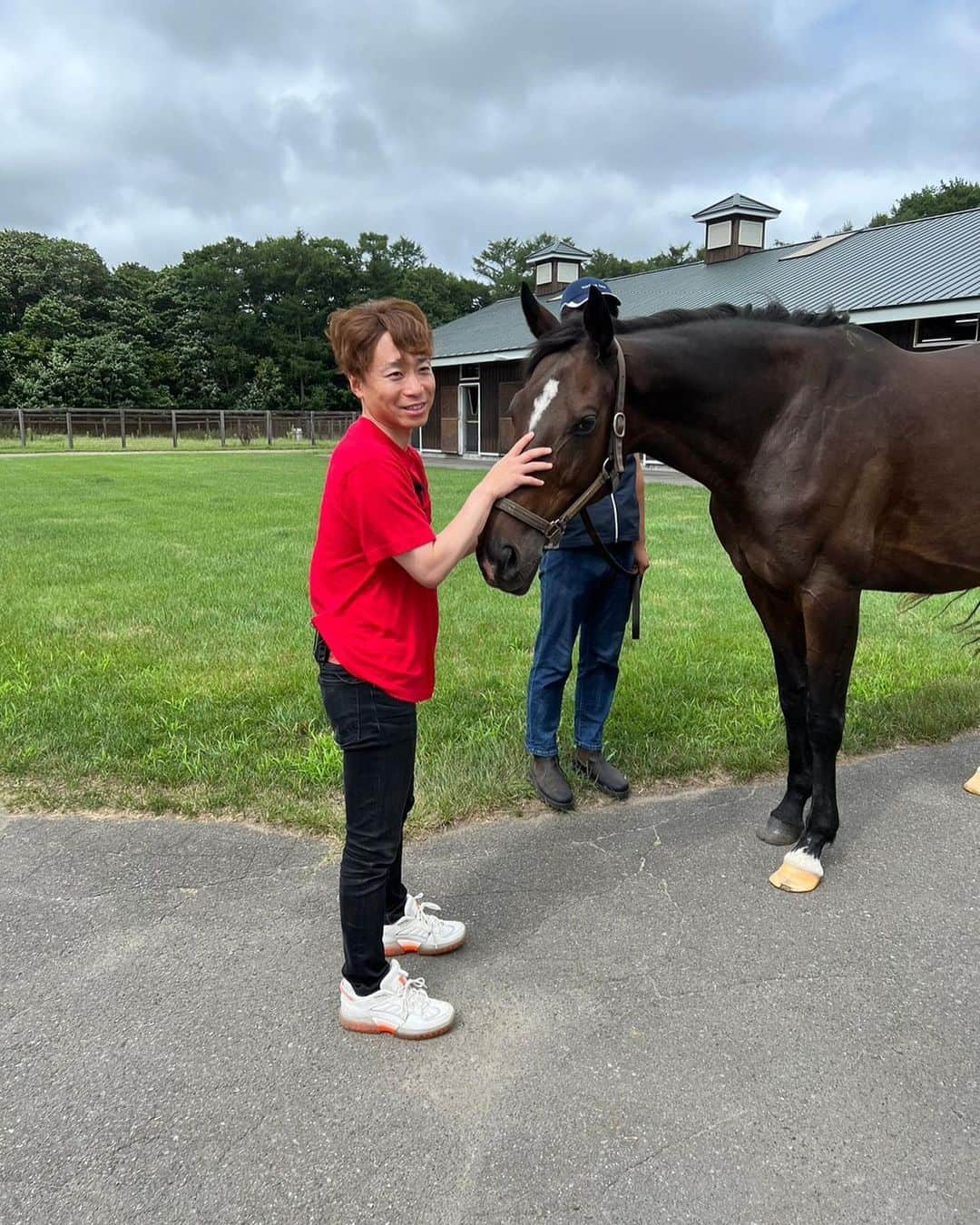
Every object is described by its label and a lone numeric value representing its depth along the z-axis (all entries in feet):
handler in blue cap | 11.43
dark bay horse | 9.01
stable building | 53.16
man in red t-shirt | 6.43
